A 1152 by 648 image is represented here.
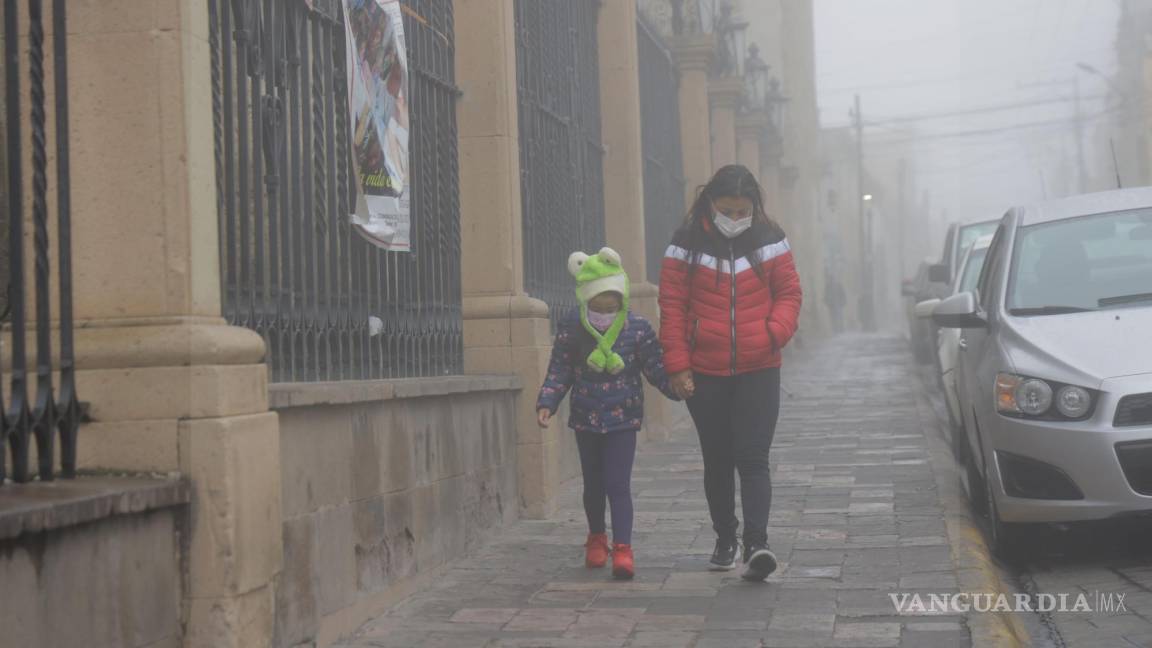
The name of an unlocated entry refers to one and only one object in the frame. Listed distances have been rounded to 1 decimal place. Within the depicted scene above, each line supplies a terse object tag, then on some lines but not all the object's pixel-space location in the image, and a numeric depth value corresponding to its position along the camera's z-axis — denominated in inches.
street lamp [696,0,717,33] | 839.3
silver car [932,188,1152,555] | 272.5
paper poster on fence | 281.7
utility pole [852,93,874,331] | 2598.4
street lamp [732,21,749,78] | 914.1
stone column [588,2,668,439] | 542.9
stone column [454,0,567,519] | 357.4
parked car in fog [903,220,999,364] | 644.1
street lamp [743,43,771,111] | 1079.6
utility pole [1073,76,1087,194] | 2766.7
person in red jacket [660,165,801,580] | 276.4
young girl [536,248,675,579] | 286.5
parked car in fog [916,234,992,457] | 410.3
